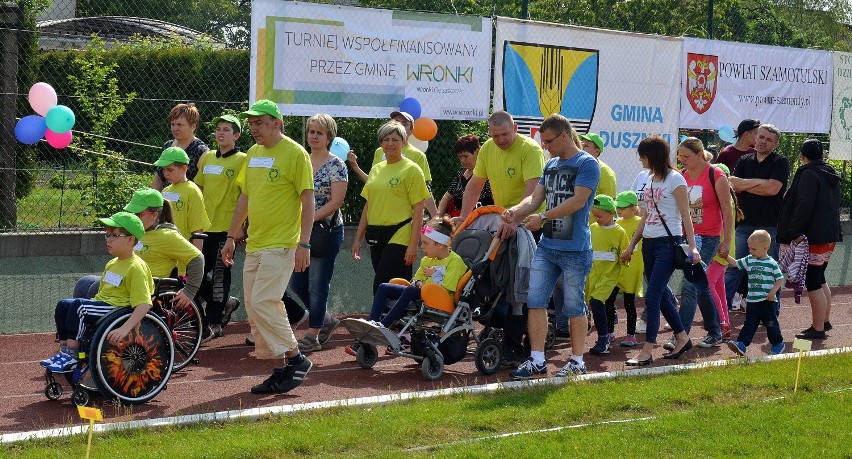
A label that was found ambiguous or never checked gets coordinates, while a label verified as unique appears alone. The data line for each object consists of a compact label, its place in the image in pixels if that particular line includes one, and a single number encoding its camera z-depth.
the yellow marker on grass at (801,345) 7.84
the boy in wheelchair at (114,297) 7.48
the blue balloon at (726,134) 14.70
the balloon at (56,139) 10.42
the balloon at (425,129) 11.97
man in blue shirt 8.25
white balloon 12.14
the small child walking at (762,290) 9.91
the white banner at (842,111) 16.53
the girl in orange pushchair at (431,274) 8.81
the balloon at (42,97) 10.34
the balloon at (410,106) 11.98
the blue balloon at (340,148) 11.32
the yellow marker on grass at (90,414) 5.36
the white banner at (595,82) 12.85
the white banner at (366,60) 11.19
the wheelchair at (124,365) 7.36
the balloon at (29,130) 10.27
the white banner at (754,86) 14.76
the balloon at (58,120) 10.30
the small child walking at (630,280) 10.45
